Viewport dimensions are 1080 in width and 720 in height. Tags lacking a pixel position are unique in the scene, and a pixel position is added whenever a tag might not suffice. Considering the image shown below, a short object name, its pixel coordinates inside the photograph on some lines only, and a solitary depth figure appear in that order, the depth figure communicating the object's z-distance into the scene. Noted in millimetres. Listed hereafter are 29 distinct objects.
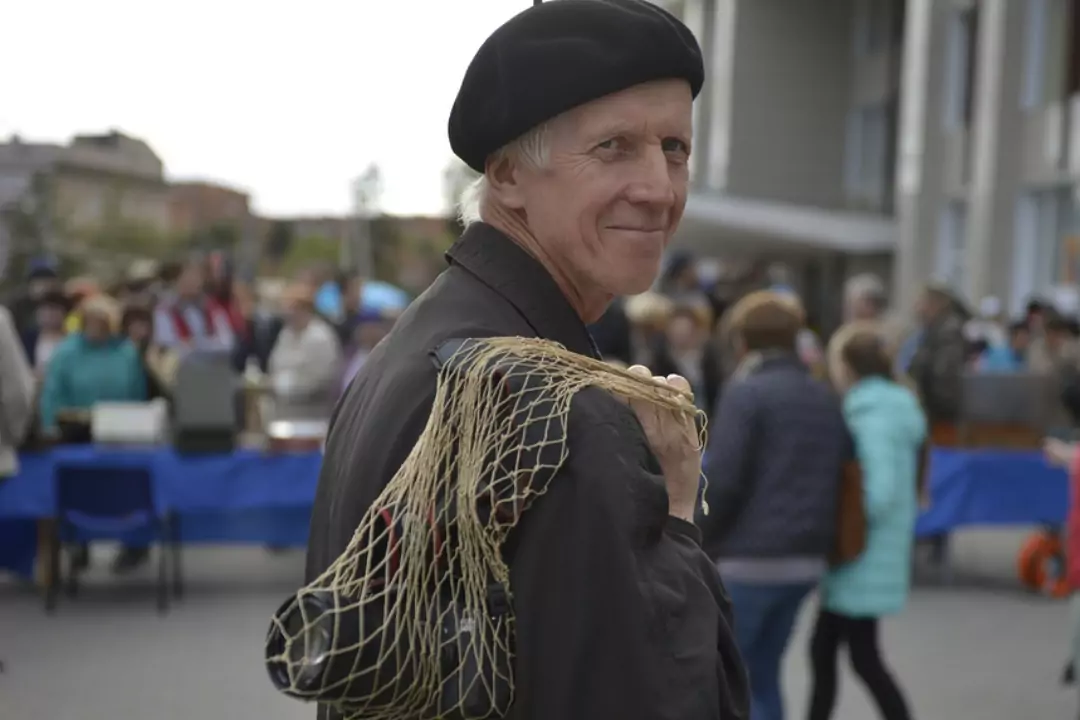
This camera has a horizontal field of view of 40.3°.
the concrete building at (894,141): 22625
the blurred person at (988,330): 15258
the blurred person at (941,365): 10055
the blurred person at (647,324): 10609
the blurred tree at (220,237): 40469
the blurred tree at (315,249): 55781
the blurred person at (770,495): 5141
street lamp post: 26062
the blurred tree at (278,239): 46906
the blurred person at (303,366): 10391
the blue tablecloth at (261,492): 9156
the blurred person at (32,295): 11219
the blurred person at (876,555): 5574
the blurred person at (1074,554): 5949
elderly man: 1483
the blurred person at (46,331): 10578
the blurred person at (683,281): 12728
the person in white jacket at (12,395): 7781
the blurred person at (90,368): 9773
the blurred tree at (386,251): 43562
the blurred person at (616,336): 8570
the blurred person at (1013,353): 13750
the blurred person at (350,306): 12008
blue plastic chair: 9039
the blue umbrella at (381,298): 16531
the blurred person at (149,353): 10203
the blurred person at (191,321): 11492
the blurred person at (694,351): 10680
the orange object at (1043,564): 10000
